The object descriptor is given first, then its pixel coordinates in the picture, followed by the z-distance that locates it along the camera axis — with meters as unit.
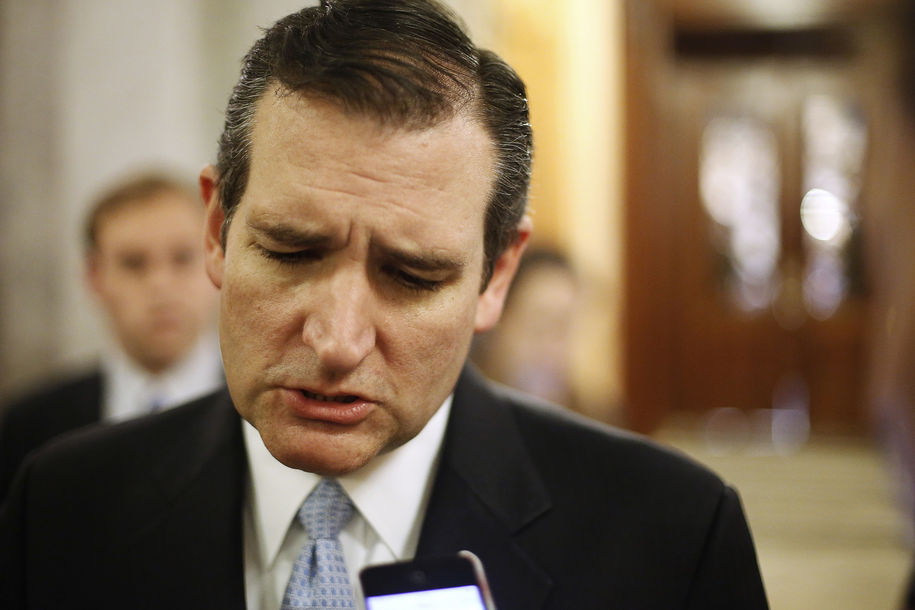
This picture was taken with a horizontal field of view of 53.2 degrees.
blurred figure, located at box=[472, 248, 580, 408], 3.12
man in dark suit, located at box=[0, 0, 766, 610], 0.92
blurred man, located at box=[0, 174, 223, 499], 2.34
